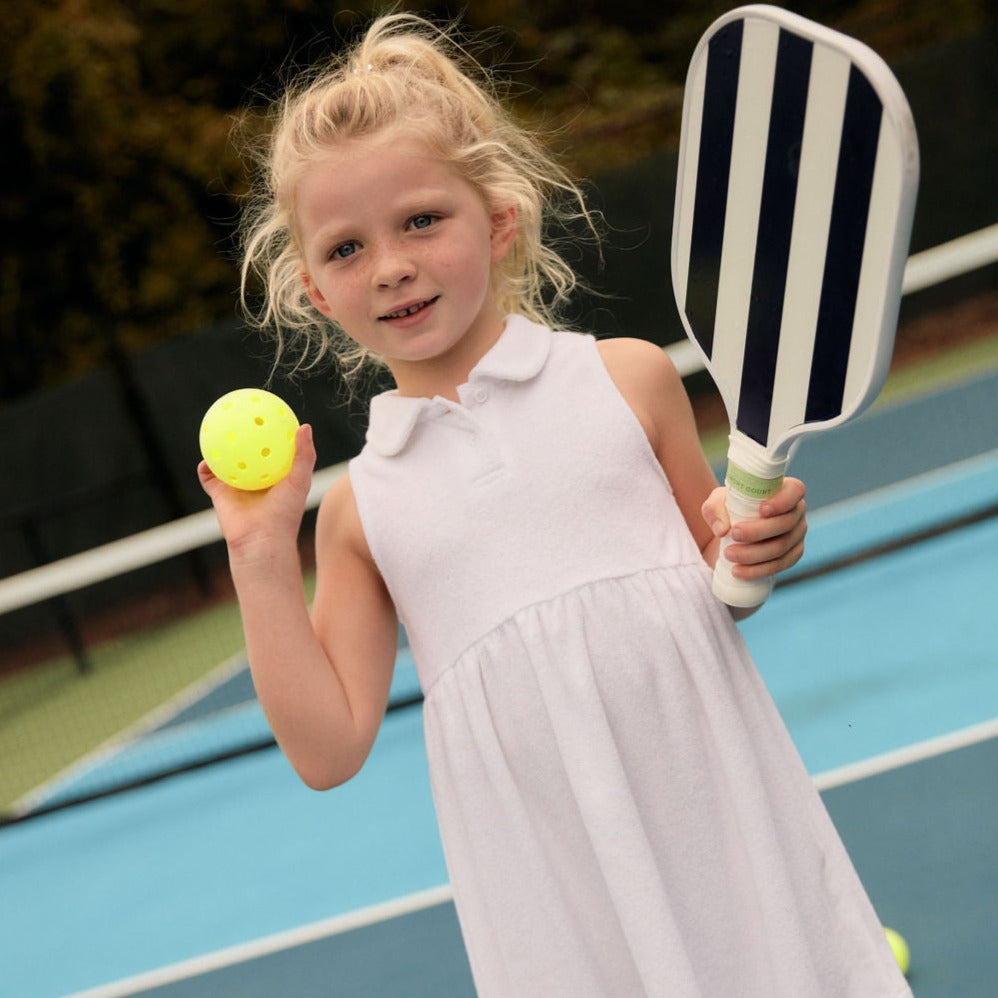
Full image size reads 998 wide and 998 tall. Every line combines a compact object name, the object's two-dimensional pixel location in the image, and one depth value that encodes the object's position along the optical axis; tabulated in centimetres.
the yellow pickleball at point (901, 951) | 274
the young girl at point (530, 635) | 173
